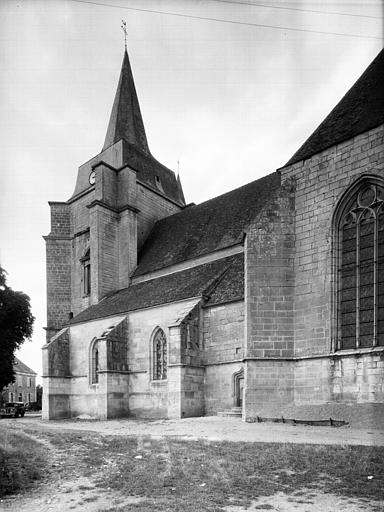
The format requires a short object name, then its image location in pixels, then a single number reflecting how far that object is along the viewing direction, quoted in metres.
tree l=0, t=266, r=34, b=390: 28.34
